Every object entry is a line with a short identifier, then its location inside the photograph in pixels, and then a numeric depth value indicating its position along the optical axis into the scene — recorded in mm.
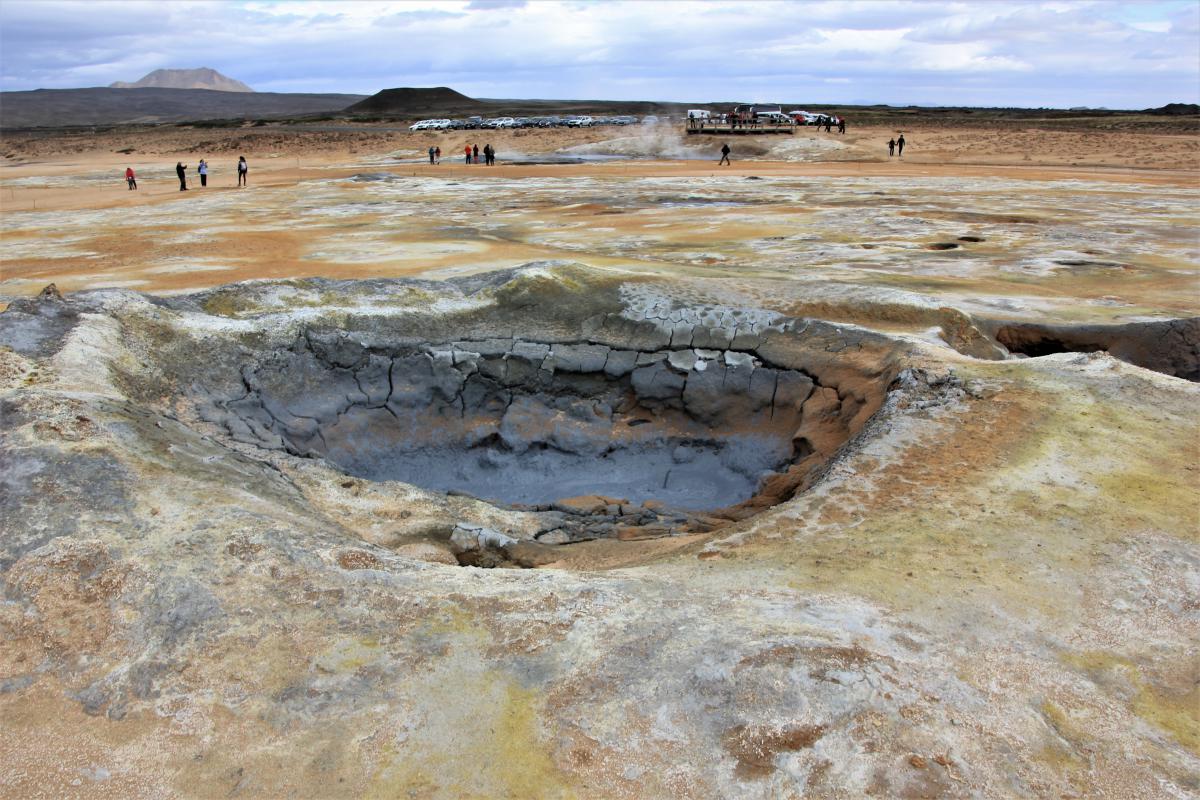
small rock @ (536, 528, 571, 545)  6413
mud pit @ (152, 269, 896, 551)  8242
